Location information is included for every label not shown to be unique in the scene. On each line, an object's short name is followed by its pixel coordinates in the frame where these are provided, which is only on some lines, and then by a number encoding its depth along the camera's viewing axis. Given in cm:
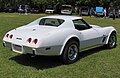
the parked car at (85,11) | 2422
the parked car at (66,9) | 2551
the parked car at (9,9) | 2847
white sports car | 342
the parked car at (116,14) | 2098
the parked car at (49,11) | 2706
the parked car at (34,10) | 2868
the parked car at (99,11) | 2206
